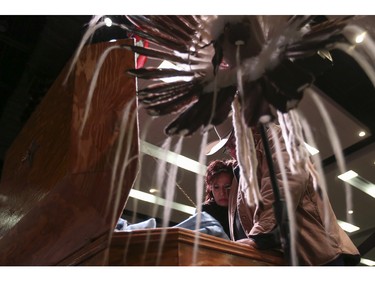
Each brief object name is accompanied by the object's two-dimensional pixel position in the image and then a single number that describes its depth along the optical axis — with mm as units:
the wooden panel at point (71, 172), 718
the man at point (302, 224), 885
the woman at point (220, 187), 1398
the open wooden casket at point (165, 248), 750
